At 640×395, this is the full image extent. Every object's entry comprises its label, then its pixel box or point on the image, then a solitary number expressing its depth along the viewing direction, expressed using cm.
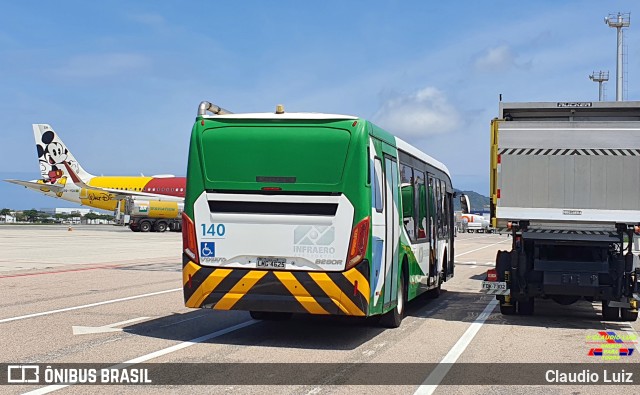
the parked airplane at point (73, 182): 6656
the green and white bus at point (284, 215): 936
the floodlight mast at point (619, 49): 3803
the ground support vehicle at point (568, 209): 1205
